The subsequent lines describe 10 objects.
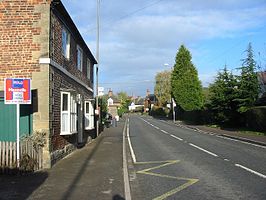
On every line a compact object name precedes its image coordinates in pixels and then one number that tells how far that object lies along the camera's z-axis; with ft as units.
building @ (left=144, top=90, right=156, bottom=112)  503.28
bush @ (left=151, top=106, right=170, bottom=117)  305.08
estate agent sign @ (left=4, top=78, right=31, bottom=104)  39.14
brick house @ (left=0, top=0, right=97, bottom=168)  43.96
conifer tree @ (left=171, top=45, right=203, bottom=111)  199.41
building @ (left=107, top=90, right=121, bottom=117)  204.85
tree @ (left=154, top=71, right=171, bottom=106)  328.70
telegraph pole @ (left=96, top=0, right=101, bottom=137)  98.65
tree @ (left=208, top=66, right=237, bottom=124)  114.52
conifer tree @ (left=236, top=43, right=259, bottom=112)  108.06
